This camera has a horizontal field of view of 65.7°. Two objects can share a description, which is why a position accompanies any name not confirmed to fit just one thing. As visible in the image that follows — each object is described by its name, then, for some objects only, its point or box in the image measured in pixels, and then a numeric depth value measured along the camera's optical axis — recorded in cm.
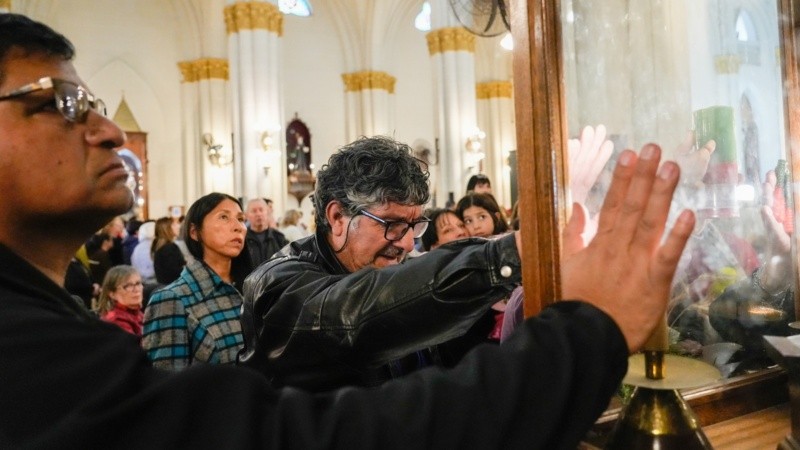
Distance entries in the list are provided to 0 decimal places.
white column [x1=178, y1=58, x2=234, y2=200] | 1537
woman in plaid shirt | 282
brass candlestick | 100
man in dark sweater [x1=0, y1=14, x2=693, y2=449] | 63
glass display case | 93
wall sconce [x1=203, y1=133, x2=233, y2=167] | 1502
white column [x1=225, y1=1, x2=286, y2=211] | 1218
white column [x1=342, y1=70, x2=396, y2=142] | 1820
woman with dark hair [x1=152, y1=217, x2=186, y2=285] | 502
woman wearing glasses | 442
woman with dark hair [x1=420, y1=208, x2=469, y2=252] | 434
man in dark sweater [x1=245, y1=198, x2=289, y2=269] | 613
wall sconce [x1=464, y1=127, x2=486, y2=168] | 1409
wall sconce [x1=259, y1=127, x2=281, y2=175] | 1208
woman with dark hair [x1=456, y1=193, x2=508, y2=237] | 421
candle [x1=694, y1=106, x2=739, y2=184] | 114
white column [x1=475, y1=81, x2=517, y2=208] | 1898
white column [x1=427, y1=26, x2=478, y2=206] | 1398
